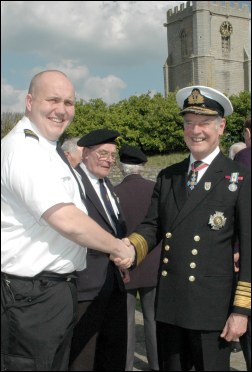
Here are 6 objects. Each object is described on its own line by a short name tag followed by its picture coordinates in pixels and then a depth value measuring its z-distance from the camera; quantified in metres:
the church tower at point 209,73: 52.34
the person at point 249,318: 2.48
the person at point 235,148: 4.83
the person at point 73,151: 4.69
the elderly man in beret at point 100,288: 3.44
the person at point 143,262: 4.40
